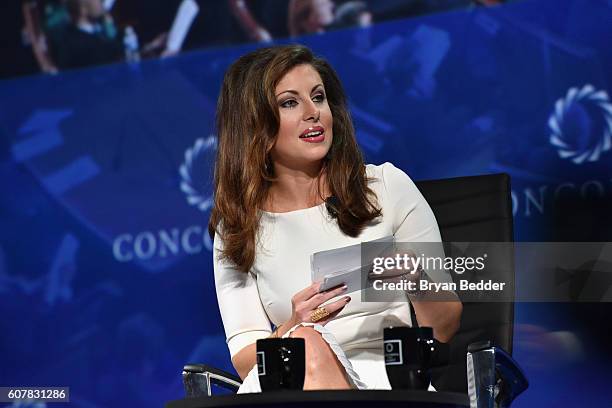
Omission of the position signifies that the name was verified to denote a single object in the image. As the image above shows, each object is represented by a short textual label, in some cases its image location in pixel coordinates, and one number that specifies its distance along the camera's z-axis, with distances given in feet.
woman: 16.71
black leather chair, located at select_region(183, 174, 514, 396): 17.33
